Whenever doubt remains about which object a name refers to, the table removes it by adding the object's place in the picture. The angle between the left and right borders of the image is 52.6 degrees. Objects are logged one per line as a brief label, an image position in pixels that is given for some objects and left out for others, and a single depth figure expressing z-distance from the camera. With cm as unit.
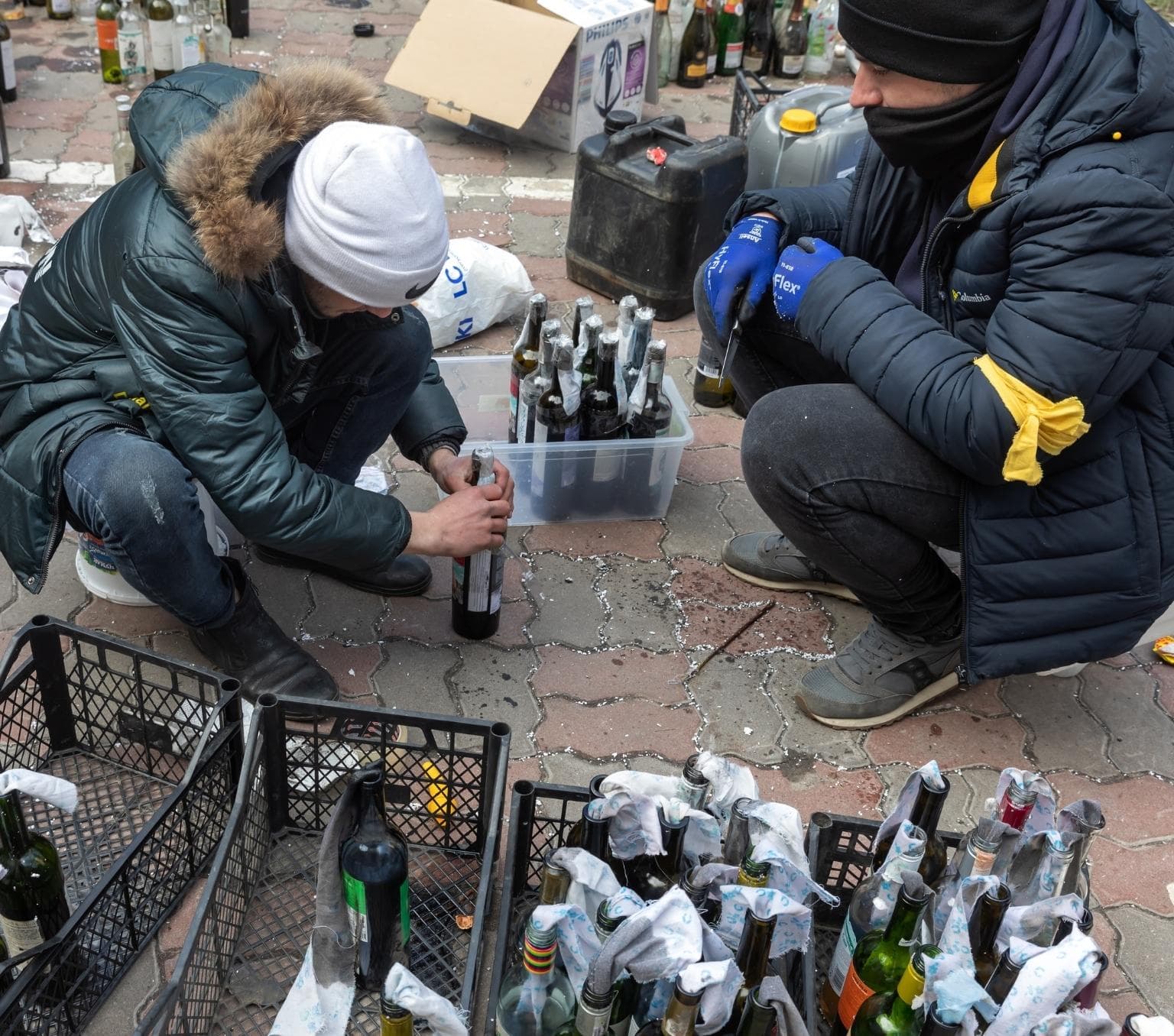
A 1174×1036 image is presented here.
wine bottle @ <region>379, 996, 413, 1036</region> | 164
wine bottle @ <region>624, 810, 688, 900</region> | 198
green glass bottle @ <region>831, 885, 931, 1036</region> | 186
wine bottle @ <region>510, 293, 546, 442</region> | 324
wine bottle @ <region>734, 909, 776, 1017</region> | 177
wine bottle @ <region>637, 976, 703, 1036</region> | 158
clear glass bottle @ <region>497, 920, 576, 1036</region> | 179
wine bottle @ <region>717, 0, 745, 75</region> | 639
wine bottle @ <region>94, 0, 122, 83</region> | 549
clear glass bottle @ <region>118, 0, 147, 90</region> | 522
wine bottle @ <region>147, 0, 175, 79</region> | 517
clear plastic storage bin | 319
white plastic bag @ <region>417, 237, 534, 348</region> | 389
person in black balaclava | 215
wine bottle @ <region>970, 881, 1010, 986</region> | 183
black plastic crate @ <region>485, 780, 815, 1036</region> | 196
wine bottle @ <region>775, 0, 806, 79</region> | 655
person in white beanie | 215
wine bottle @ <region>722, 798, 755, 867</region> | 194
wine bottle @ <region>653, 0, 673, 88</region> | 609
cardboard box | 501
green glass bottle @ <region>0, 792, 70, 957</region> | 197
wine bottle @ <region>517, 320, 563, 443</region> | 308
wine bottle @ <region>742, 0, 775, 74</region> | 663
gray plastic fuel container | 403
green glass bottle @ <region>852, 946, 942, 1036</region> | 168
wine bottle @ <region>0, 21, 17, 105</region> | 520
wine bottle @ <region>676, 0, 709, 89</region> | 634
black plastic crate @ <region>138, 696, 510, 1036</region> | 201
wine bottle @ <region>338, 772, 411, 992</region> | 200
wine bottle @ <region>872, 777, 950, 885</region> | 200
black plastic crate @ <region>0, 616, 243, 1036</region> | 198
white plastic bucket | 274
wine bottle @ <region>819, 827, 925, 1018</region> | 186
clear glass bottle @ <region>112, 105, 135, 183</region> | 431
